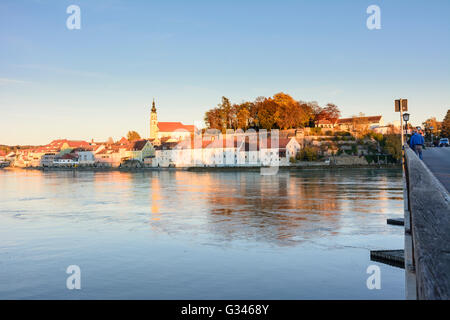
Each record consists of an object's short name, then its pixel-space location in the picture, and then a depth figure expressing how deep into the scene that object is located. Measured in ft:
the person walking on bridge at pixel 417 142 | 68.38
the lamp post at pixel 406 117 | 83.92
